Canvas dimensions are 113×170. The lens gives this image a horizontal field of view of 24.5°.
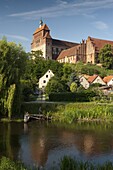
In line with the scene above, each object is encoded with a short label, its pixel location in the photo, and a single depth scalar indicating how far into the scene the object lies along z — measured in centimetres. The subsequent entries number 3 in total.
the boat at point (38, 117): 2937
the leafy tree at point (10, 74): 2681
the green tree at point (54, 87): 4349
